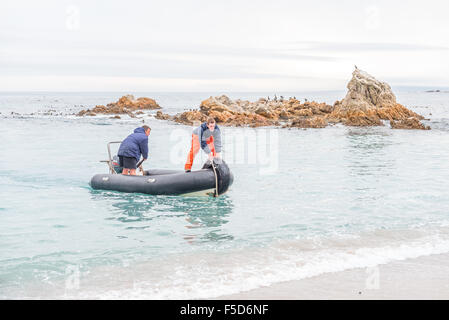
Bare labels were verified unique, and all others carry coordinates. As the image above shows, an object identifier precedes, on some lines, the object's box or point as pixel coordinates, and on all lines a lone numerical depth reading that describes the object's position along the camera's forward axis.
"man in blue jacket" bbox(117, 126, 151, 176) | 12.95
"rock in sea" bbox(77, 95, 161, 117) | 58.19
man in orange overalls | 12.20
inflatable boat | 12.33
